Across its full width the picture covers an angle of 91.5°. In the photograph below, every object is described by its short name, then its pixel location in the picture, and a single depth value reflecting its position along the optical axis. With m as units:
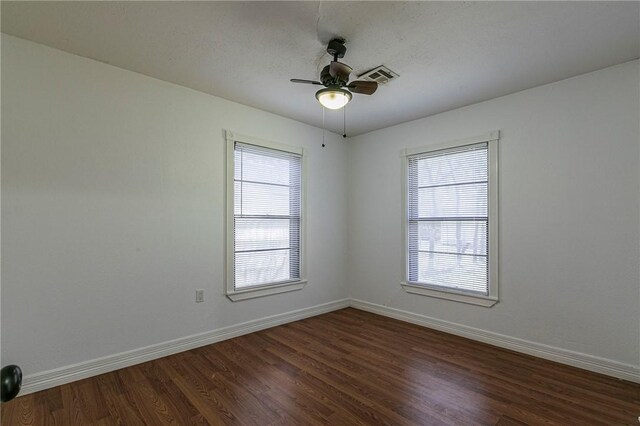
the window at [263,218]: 3.60
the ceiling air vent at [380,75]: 2.79
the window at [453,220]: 3.45
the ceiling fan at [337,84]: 2.35
